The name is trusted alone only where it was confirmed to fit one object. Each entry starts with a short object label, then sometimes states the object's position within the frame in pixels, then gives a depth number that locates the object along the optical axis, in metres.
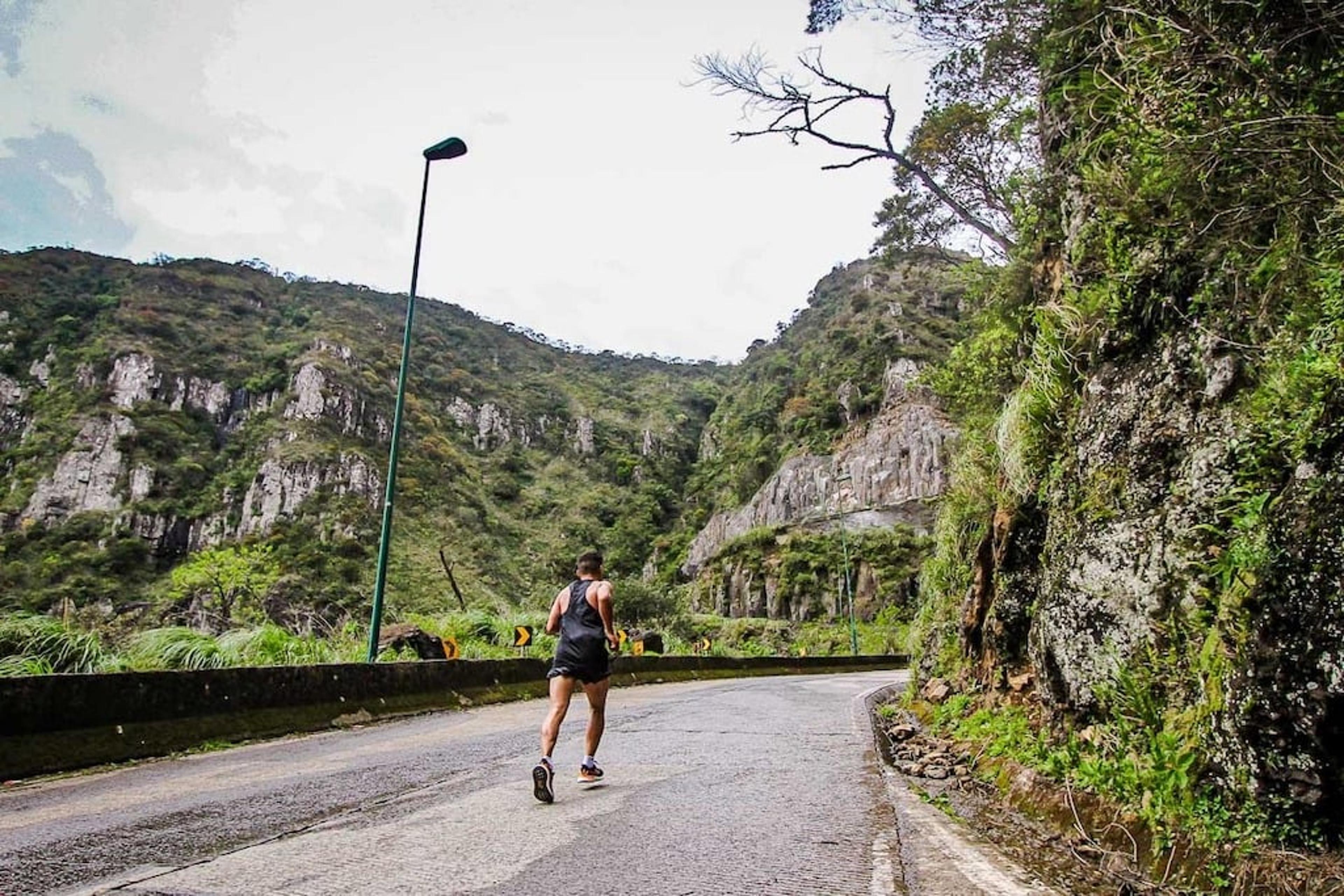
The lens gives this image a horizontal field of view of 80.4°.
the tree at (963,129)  11.70
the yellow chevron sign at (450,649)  14.37
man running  5.60
